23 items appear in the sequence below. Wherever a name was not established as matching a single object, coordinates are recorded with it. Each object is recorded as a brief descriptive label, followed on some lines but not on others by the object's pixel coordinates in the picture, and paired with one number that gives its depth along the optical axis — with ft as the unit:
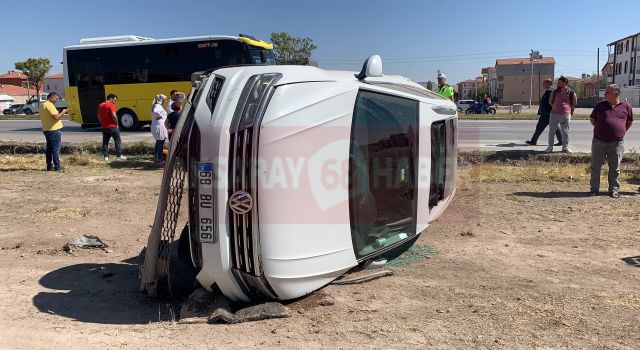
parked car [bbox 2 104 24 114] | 172.23
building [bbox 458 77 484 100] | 476.54
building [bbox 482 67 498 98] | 347.60
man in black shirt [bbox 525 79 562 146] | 40.50
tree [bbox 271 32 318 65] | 150.51
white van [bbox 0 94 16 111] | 222.85
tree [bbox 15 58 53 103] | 202.80
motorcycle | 138.65
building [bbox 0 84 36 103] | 296.75
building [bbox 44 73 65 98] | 358.64
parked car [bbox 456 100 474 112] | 155.56
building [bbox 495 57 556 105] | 311.06
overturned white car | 10.44
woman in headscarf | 37.24
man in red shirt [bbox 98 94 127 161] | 39.47
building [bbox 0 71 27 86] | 390.83
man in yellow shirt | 34.83
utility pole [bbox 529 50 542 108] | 171.53
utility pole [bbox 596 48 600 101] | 272.92
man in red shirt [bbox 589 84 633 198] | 24.02
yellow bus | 62.39
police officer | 37.06
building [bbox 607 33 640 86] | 274.36
